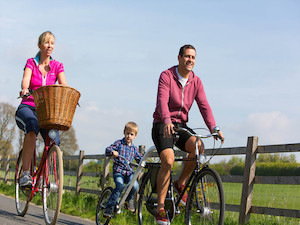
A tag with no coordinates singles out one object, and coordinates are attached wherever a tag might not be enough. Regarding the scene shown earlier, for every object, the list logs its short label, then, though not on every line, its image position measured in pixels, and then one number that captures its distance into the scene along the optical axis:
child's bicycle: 10.75
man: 8.59
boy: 11.31
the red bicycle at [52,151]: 9.76
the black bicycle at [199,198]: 7.47
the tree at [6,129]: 84.36
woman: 10.83
